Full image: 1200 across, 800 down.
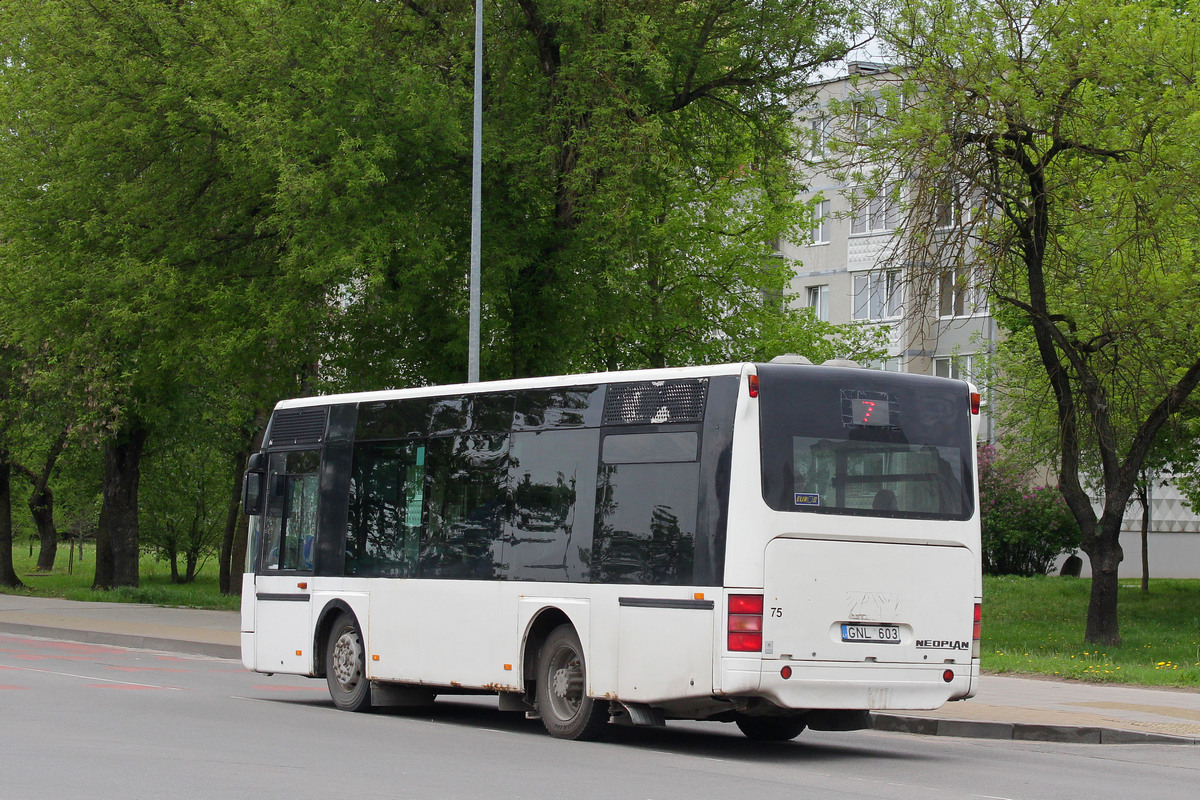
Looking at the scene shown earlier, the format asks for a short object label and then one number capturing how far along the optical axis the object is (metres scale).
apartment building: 51.94
